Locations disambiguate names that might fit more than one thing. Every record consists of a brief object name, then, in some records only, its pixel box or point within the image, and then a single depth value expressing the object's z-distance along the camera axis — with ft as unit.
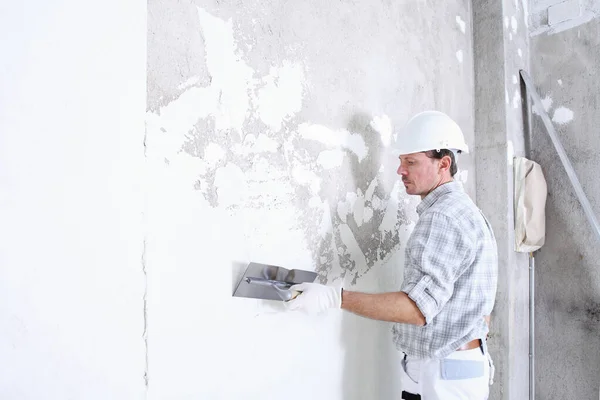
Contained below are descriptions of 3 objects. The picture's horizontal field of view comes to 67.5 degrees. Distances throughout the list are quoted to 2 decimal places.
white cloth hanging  7.50
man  4.35
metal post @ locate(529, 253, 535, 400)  7.74
